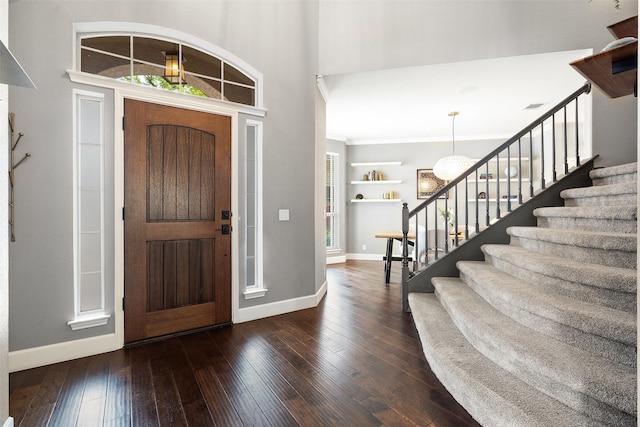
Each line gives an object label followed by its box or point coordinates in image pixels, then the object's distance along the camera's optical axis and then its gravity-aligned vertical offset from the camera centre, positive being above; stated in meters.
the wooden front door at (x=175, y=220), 2.60 -0.08
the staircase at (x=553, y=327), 1.29 -0.68
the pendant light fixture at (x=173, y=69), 2.81 +1.33
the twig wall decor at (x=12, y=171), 2.11 +0.28
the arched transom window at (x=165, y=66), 2.51 +1.33
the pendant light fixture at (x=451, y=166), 5.10 +0.76
